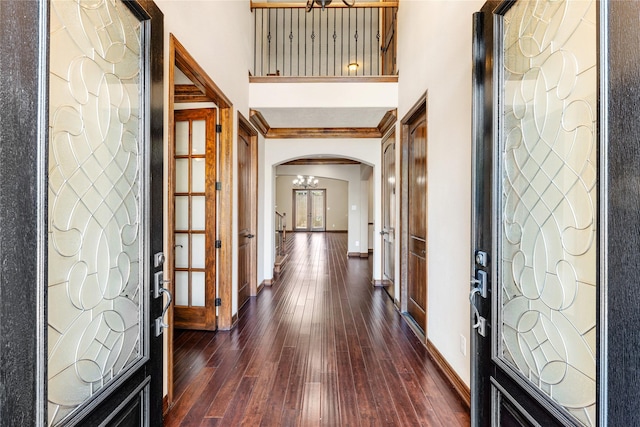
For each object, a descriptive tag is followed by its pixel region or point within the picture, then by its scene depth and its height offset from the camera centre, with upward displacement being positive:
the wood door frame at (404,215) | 3.84 -0.01
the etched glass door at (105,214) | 1.03 -0.01
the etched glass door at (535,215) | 1.01 +0.00
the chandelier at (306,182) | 14.40 +1.56
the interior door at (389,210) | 4.43 +0.07
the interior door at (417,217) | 3.19 -0.03
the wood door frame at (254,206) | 4.55 +0.11
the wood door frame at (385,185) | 4.25 +0.47
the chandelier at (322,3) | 2.90 +1.98
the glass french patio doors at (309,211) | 16.98 +0.15
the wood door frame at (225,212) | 3.33 +0.01
